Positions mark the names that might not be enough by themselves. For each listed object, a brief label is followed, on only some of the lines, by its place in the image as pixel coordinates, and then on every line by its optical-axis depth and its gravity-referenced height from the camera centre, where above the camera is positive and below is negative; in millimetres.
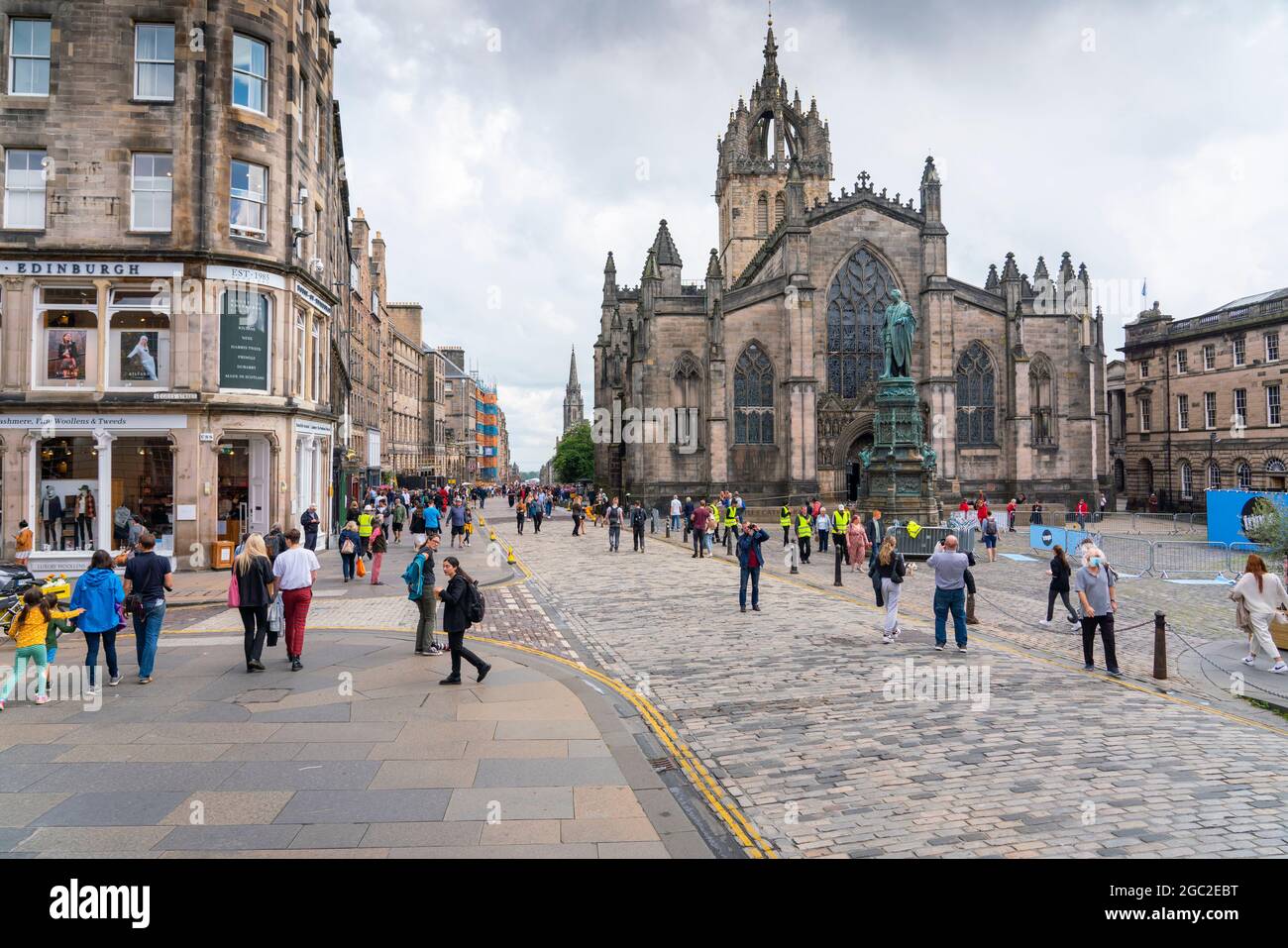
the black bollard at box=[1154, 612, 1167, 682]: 9625 -2022
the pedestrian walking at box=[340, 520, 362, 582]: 17734 -1268
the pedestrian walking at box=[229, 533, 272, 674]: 9438 -1150
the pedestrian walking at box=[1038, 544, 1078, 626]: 12859 -1495
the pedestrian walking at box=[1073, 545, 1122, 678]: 9984 -1441
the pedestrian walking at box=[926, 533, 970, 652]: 10883 -1400
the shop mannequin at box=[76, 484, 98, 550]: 19344 -544
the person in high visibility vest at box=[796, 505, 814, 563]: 22406 -1154
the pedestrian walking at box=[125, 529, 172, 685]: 9023 -1153
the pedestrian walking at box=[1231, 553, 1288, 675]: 10102 -1494
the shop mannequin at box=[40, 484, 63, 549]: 19250 -482
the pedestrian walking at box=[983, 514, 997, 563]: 22984 -1424
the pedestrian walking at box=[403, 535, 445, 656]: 10664 -1358
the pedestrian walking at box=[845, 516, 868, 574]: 20219 -1398
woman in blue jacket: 8539 -1176
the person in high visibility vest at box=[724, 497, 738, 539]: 25422 -983
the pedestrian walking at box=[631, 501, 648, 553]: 26531 -1129
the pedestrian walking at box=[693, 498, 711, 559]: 24438 -1216
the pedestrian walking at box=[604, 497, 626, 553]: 26594 -1159
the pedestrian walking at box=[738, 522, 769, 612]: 14102 -1242
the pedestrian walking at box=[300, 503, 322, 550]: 20453 -817
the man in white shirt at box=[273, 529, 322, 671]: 9938 -1234
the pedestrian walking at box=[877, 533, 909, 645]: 11609 -1408
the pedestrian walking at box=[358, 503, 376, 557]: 19830 -857
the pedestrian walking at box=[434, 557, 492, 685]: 8969 -1383
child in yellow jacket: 8172 -1449
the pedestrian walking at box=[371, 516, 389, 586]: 18156 -1304
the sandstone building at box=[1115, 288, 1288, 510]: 44247 +5262
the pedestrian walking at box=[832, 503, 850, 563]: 19780 -933
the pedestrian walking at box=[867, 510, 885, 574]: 20172 -1189
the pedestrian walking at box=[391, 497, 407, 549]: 27234 -797
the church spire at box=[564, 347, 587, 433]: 167500 +19507
